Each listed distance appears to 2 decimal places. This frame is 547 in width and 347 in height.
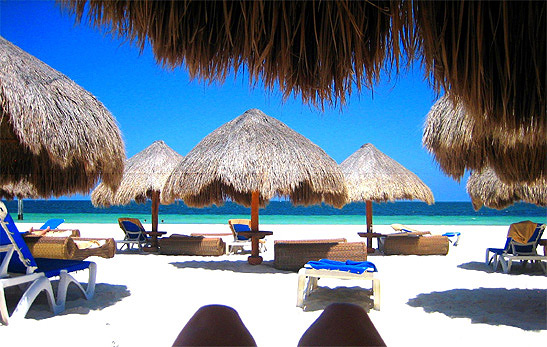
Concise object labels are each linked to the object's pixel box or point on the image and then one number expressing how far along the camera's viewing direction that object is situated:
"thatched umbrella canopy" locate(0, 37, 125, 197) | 3.56
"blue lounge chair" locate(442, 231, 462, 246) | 10.55
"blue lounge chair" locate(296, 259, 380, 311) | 4.16
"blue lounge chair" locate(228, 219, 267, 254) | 8.44
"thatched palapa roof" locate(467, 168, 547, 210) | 6.97
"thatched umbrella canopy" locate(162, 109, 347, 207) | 6.30
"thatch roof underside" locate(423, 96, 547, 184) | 3.92
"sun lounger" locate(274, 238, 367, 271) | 5.96
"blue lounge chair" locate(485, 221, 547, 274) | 6.21
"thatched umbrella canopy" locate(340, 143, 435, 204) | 8.91
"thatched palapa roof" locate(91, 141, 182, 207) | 8.95
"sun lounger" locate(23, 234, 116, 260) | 5.45
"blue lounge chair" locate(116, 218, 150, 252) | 8.89
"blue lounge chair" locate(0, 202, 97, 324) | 3.38
